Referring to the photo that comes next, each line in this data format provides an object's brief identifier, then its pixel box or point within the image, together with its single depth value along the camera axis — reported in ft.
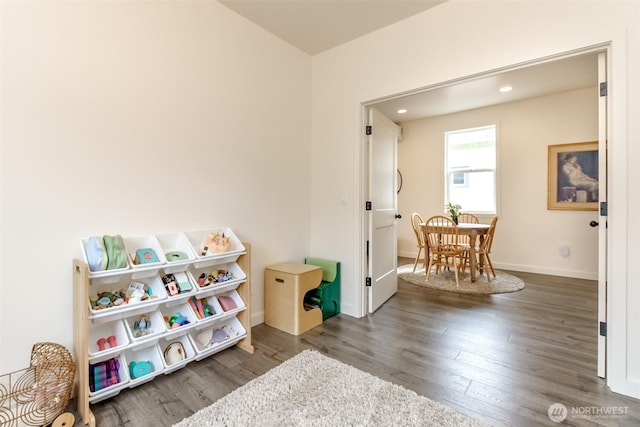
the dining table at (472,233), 12.57
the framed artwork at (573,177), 13.17
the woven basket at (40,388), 4.51
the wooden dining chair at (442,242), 12.67
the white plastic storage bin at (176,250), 6.04
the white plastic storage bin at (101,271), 4.88
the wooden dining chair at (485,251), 12.90
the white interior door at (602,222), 5.74
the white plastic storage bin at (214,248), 6.50
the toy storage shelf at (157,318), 4.85
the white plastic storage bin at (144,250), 5.70
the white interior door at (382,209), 9.45
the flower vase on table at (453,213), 13.53
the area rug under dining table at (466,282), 11.84
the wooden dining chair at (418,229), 14.21
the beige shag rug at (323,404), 4.66
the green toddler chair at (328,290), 8.93
